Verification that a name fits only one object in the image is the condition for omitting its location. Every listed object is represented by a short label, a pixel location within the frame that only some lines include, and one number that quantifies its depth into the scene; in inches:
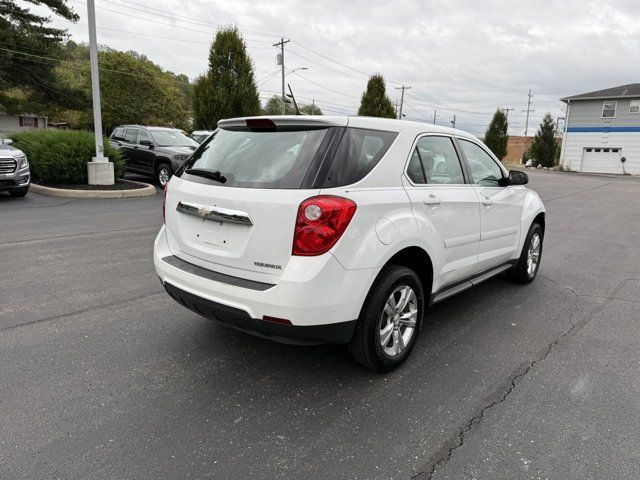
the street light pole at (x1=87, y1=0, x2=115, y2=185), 511.5
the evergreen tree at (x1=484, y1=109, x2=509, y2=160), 1780.3
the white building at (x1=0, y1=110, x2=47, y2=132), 2073.8
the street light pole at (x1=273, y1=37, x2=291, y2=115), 1709.4
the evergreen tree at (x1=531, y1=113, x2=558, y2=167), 1866.4
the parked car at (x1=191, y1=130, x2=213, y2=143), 727.1
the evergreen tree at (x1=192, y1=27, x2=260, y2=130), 776.3
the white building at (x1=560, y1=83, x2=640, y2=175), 1561.3
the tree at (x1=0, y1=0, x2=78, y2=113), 1049.1
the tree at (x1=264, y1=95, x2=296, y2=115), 2973.2
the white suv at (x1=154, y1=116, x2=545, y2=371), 108.6
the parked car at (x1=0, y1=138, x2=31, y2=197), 421.4
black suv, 562.3
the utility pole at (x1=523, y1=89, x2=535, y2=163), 2880.4
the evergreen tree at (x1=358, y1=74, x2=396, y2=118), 1243.8
